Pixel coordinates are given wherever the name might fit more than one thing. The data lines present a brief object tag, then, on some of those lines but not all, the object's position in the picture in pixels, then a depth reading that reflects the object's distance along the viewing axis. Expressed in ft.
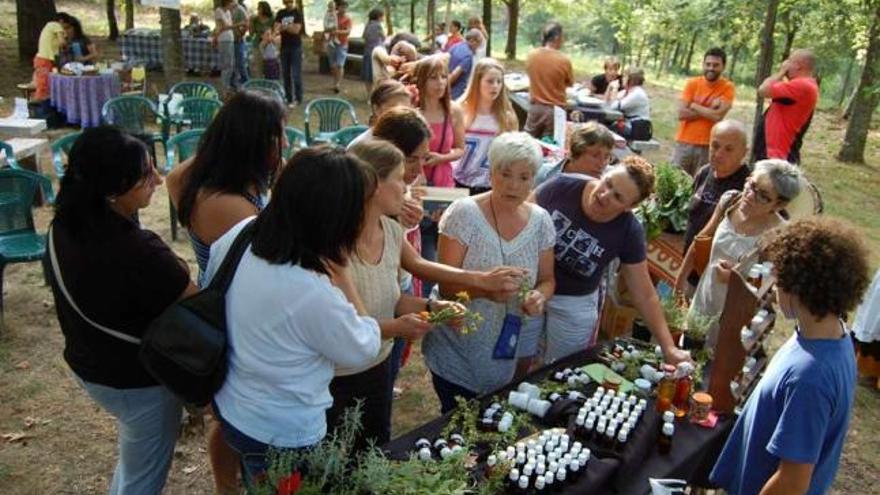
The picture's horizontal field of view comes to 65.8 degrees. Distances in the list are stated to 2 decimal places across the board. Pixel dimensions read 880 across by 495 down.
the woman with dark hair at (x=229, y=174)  8.00
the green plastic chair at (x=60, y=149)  17.04
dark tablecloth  6.73
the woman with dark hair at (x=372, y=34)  41.01
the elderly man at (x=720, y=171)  12.70
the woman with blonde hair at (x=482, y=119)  15.69
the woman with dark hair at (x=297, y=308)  5.47
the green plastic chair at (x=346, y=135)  20.18
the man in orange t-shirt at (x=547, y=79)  23.91
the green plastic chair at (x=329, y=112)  25.34
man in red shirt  19.86
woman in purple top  9.10
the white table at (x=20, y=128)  21.86
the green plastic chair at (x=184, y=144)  18.47
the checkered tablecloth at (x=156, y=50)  44.96
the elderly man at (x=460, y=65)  28.35
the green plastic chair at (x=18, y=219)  14.35
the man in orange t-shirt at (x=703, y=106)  20.81
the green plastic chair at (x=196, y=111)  26.20
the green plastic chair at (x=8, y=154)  18.33
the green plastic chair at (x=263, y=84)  29.35
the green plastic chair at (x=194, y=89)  28.73
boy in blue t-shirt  5.99
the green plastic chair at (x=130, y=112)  23.43
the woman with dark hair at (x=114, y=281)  6.66
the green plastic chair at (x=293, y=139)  20.33
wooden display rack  7.86
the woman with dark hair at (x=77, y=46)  31.60
